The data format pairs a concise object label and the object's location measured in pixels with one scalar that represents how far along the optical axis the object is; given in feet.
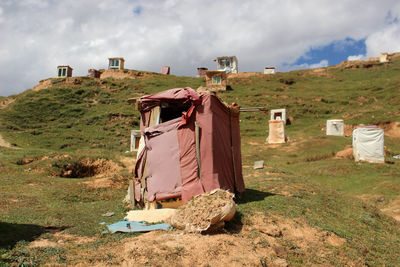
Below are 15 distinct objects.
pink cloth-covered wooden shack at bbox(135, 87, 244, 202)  26.61
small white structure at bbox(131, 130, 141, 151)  82.51
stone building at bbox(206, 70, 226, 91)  155.12
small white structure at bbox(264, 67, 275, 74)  185.58
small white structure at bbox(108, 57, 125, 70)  186.19
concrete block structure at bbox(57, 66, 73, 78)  169.07
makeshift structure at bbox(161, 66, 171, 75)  196.44
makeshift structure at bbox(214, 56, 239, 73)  191.42
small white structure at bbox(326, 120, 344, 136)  92.89
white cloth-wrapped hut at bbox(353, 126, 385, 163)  59.98
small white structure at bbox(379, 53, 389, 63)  192.04
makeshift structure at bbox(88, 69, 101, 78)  176.21
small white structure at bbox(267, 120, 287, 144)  88.79
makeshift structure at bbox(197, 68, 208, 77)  186.80
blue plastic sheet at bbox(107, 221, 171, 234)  20.40
